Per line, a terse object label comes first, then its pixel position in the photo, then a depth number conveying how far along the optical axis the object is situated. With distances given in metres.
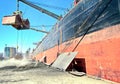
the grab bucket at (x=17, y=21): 10.04
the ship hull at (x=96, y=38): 3.30
